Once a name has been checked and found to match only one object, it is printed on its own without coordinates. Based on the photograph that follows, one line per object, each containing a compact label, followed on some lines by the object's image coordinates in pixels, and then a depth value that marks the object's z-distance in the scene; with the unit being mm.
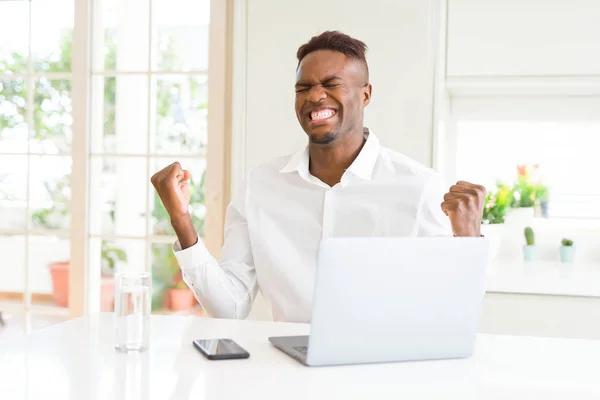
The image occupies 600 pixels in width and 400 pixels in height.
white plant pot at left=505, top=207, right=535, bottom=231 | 3215
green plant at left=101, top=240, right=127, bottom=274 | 4098
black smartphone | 1294
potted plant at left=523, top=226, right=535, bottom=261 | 3141
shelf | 2768
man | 2133
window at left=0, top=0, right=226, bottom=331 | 3426
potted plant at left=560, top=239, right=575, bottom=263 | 3139
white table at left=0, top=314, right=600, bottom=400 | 1109
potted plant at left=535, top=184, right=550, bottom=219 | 3264
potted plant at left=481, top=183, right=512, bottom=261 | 3104
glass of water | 1337
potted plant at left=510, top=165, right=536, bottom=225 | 3217
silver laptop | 1250
